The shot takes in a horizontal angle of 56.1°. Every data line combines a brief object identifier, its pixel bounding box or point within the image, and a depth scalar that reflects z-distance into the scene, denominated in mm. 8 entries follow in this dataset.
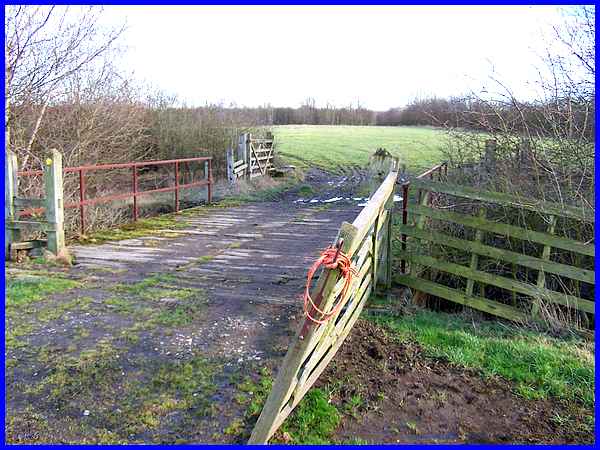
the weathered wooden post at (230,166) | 18828
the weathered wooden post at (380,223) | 5441
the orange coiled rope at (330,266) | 3084
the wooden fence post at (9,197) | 7363
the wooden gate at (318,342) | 3111
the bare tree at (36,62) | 11008
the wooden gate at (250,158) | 18938
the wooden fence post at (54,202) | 7289
